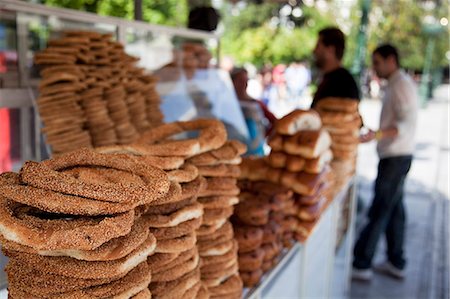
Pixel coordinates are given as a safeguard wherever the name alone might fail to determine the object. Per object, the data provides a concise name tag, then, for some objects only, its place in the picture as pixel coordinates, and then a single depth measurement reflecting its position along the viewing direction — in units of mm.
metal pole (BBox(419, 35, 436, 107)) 22891
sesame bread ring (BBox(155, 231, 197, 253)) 1301
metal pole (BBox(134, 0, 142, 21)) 3072
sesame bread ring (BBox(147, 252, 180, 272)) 1297
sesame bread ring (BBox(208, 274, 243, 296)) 1604
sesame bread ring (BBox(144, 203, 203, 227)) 1293
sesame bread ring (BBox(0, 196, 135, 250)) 917
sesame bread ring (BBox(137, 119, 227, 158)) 1438
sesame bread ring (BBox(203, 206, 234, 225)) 1595
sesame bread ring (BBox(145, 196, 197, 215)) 1315
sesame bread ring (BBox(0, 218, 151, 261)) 973
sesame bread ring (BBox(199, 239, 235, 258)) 1594
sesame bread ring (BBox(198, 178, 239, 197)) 1642
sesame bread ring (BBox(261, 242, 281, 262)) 2072
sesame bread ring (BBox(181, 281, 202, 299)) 1349
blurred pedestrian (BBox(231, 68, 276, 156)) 4523
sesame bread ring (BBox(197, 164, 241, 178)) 1642
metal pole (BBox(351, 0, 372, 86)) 6461
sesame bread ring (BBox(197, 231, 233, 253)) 1590
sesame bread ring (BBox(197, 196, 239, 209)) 1613
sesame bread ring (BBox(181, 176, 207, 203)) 1369
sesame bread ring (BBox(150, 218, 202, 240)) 1306
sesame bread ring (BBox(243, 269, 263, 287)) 1895
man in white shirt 4562
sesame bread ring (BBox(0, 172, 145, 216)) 950
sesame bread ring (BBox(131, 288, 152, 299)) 1087
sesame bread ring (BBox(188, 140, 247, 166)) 1627
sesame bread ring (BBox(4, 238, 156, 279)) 980
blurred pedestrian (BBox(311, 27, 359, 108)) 4012
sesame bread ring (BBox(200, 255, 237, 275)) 1608
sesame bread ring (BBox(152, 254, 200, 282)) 1306
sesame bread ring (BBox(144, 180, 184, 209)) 1248
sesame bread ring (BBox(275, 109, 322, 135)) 2662
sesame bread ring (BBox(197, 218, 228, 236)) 1580
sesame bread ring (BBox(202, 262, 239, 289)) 1603
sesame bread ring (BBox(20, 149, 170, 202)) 970
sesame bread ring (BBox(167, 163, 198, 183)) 1352
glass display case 2240
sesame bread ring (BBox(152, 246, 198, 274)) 1312
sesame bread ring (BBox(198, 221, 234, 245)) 1608
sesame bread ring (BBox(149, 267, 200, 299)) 1289
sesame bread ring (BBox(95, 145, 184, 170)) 1358
